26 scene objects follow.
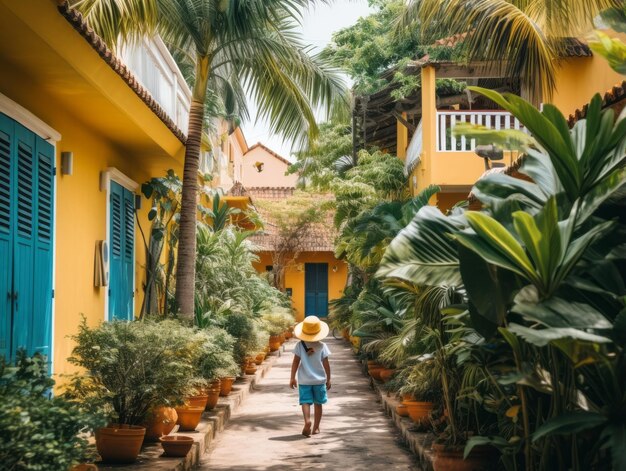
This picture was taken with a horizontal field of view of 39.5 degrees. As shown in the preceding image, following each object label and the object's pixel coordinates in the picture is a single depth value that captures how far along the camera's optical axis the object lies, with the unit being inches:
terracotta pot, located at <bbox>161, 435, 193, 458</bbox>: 329.4
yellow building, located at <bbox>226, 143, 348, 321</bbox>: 1360.7
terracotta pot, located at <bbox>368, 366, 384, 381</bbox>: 659.8
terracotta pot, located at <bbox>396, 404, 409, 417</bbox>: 456.1
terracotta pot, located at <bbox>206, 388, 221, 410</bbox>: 464.3
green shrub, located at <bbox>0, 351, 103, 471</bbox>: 187.6
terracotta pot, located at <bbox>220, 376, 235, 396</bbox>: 534.0
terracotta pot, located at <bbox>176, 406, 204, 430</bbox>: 390.9
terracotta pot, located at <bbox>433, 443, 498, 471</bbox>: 300.8
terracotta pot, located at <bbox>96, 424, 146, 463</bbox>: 303.3
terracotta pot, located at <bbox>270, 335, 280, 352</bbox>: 997.8
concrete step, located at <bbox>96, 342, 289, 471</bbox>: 304.5
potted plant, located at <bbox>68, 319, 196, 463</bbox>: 305.4
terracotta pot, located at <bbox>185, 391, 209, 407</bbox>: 414.3
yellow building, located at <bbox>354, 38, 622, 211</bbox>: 625.9
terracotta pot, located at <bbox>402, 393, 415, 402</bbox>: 421.8
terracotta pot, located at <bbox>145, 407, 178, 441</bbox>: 349.7
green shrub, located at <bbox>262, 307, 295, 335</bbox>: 832.2
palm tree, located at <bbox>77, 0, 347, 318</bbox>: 435.2
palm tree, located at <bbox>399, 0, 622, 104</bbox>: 434.9
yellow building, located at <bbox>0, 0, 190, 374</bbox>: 317.4
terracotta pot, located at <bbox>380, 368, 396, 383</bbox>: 625.5
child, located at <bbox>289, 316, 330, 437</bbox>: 445.4
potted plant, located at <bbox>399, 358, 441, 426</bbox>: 402.5
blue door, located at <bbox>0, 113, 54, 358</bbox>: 328.8
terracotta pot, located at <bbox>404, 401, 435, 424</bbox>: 407.5
